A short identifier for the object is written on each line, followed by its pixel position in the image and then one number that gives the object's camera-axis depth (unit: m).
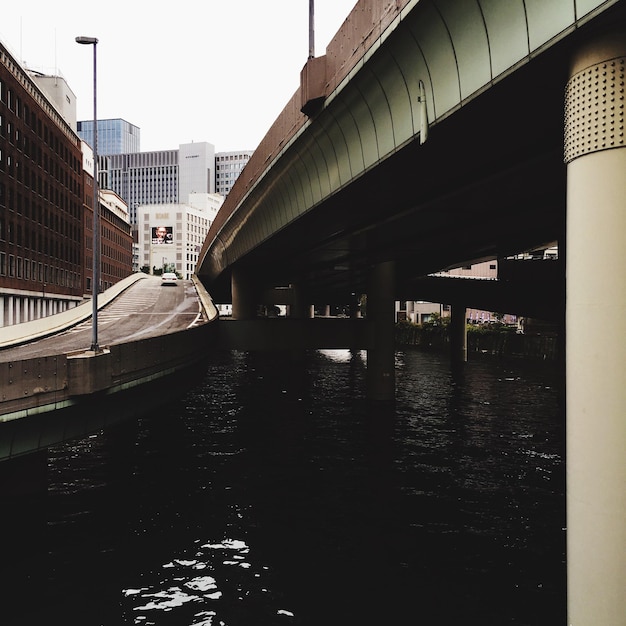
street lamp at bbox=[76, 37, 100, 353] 21.25
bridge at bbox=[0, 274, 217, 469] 14.10
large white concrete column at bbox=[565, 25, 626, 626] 7.70
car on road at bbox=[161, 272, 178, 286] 103.81
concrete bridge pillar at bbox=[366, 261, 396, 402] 42.47
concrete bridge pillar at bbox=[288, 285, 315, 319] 74.38
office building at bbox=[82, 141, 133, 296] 111.12
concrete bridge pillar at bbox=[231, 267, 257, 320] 50.44
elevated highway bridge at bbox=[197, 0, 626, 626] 7.82
